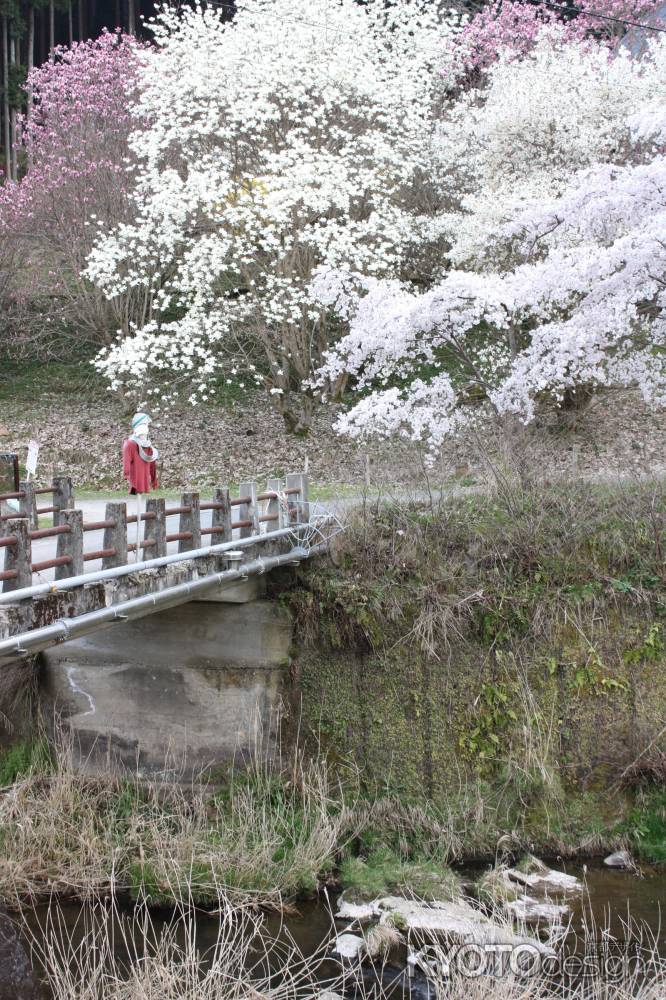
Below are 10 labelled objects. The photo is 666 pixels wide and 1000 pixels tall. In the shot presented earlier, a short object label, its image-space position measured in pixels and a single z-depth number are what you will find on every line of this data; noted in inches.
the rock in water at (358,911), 361.7
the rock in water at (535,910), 352.4
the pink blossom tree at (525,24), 948.6
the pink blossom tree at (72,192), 854.5
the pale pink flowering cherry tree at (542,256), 501.4
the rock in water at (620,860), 401.4
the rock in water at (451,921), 320.8
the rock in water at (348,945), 335.6
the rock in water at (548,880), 382.0
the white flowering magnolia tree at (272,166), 714.8
